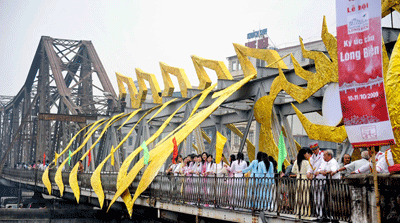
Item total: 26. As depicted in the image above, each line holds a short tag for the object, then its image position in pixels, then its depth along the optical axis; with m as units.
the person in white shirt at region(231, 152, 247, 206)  13.73
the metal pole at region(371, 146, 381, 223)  8.02
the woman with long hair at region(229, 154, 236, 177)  16.19
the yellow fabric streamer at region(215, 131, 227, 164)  16.12
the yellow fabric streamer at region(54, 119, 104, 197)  30.72
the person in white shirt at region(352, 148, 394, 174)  9.70
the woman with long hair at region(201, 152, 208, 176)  17.52
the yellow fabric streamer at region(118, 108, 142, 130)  28.64
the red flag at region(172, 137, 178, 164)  17.87
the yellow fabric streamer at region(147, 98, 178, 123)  25.32
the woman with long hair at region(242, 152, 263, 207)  13.16
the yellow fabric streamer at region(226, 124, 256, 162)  26.95
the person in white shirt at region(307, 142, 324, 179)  11.93
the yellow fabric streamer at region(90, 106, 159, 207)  23.45
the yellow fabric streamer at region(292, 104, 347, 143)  14.99
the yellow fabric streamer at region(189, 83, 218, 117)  21.31
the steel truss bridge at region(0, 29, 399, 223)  20.67
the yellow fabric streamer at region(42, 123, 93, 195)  34.65
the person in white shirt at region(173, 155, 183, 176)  19.52
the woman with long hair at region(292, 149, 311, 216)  11.05
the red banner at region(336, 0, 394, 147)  7.81
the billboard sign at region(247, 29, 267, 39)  61.69
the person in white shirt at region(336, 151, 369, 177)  10.73
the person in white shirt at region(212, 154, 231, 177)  16.08
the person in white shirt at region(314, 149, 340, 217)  10.58
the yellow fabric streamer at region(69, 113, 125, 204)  27.34
